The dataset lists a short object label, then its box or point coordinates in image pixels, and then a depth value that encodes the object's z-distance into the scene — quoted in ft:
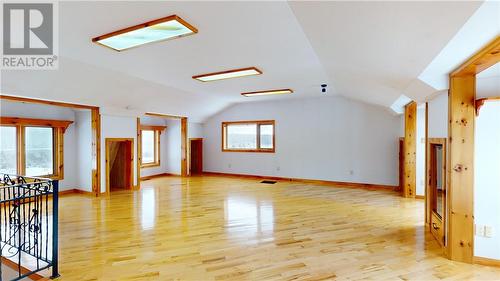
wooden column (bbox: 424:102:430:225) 12.82
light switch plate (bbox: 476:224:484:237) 9.33
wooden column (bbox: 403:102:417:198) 19.16
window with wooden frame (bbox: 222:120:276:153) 28.76
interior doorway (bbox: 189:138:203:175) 32.86
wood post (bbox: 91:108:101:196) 20.10
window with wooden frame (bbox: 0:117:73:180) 17.92
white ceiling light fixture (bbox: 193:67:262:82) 14.82
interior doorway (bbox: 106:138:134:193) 22.79
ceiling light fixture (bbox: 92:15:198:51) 8.57
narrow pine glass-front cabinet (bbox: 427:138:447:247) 10.50
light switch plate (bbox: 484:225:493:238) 9.25
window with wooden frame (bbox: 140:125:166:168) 29.12
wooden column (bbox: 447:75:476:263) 9.36
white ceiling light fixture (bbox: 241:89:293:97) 21.49
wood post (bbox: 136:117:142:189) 23.17
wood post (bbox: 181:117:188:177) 29.84
